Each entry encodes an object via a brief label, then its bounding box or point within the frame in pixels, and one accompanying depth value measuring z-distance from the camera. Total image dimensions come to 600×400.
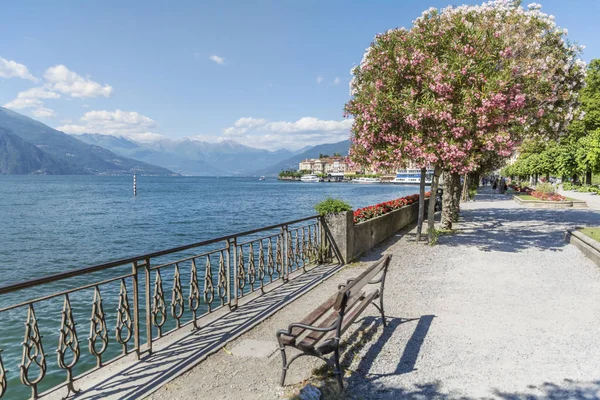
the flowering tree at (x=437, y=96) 11.70
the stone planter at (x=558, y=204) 27.53
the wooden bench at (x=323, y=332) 4.13
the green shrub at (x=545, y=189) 33.13
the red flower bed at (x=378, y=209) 12.00
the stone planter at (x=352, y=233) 10.27
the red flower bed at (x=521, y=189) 42.22
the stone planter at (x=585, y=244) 10.44
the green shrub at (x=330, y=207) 10.17
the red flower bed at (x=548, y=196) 29.20
